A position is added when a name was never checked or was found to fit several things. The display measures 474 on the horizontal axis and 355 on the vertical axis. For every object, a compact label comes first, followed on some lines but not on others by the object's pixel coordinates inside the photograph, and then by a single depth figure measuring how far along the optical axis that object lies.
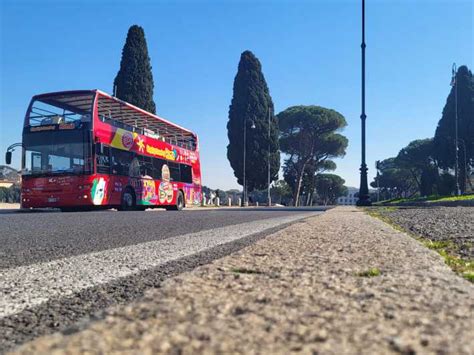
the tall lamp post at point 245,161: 45.12
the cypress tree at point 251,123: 46.16
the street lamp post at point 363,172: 20.30
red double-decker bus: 13.54
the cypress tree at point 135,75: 33.03
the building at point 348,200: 163.38
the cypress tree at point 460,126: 43.38
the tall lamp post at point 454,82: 28.28
